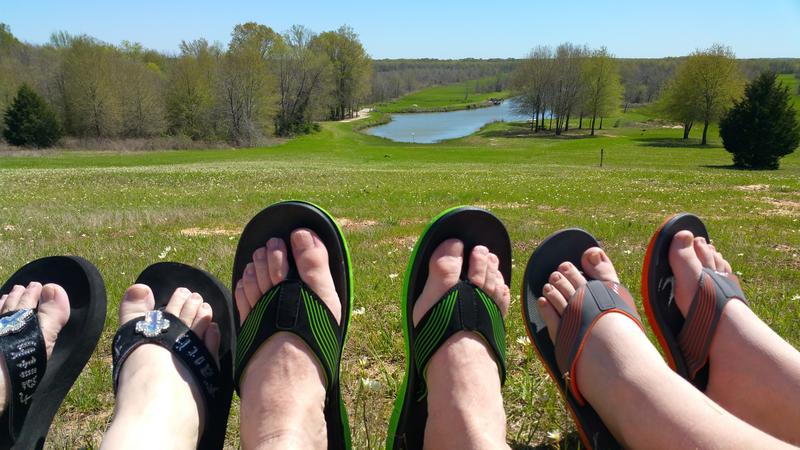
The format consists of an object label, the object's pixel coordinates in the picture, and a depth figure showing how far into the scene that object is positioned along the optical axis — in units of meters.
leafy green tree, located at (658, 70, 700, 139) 46.00
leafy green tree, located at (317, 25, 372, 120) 64.25
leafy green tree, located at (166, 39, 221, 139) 48.16
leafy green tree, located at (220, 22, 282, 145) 45.66
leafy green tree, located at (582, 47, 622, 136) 56.92
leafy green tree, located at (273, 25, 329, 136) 55.22
